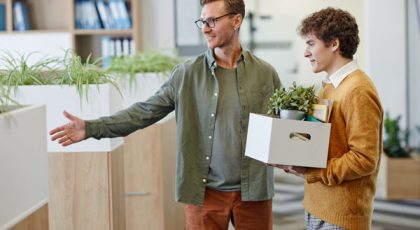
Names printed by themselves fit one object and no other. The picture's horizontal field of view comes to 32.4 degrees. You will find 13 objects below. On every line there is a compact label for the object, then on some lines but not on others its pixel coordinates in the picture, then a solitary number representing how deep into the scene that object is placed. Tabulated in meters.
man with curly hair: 2.18
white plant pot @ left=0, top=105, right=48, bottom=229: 2.14
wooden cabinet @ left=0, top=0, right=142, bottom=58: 7.48
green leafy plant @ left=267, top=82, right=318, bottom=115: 2.27
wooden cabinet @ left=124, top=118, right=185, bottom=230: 4.05
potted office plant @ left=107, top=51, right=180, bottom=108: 4.30
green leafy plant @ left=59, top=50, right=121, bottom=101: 3.12
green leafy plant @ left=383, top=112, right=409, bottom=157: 6.28
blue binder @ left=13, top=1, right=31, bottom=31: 7.56
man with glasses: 2.63
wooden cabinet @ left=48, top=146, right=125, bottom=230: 3.17
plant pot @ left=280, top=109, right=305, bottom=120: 2.26
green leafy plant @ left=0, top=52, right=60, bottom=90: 3.08
